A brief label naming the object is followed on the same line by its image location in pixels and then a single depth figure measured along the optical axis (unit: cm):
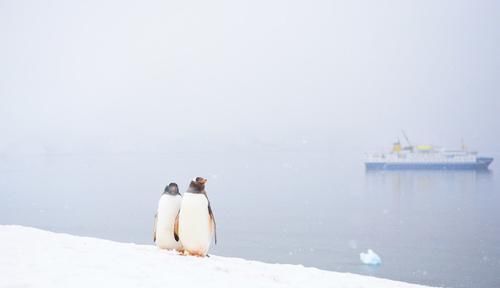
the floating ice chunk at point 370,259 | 3753
